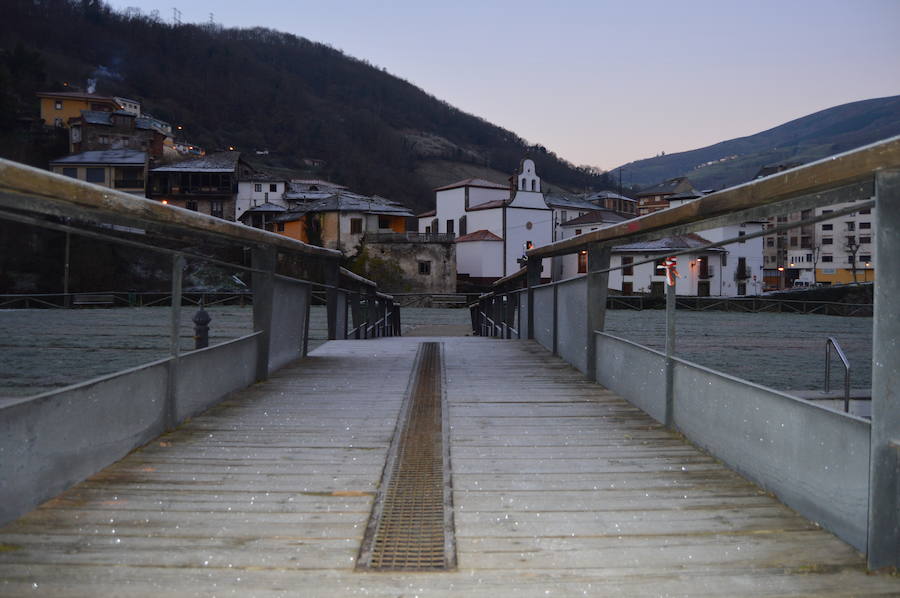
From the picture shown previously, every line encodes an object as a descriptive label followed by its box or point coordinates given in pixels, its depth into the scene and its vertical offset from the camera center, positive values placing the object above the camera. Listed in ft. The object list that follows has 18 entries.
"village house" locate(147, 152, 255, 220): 206.28 +30.83
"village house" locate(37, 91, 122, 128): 246.88 +64.34
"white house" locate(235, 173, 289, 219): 231.09 +31.68
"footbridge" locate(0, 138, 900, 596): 7.82 -2.91
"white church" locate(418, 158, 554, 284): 210.38 +23.21
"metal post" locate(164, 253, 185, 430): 13.65 -1.07
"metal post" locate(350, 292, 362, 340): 39.78 -1.08
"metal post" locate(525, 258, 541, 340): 30.86 +0.80
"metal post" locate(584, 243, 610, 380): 20.15 -0.02
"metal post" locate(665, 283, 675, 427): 14.46 -1.16
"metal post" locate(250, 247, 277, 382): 19.76 -0.22
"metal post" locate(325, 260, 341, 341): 30.50 +0.23
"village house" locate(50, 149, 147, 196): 195.93 +33.32
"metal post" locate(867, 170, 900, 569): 7.81 -1.17
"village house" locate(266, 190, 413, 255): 190.90 +19.37
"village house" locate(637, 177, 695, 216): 321.75 +47.28
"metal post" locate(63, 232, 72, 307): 123.44 +3.23
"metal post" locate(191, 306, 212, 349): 24.17 -1.30
